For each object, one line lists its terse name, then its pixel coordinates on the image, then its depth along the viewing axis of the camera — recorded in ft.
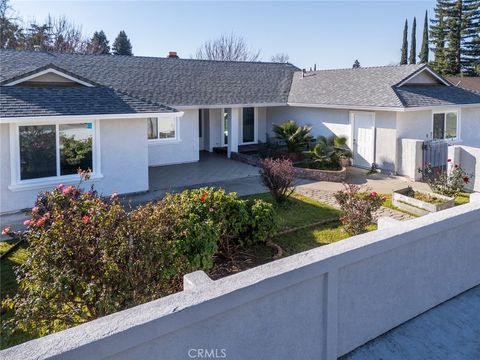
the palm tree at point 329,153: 63.82
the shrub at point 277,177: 44.24
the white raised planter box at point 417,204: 43.42
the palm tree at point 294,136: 71.10
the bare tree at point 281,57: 257.55
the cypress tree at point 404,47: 205.59
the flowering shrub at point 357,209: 35.40
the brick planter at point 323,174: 60.13
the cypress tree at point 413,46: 202.27
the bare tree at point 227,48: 212.02
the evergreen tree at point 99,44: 173.99
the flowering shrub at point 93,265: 16.67
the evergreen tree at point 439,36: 187.52
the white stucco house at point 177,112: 45.19
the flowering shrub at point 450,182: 48.42
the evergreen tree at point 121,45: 219.20
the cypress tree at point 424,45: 195.42
